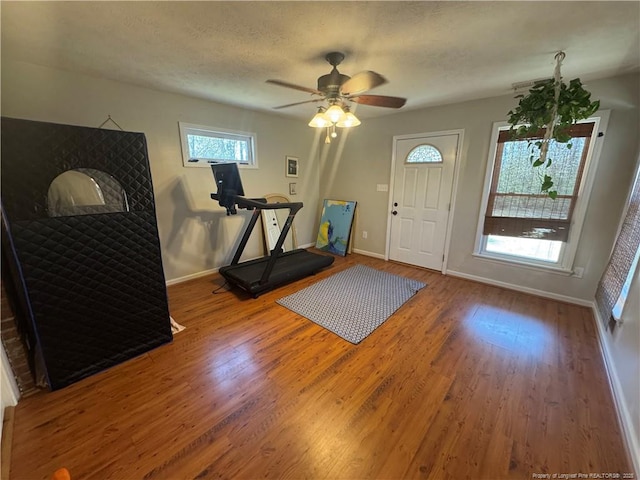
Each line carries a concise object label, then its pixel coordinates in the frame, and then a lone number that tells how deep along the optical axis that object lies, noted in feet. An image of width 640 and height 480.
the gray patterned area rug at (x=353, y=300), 8.06
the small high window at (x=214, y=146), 10.40
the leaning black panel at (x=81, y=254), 4.82
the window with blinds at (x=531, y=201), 8.72
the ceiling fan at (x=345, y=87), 5.97
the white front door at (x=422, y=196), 11.51
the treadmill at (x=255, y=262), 9.50
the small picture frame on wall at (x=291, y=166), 14.12
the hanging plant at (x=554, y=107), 5.77
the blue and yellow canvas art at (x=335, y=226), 14.85
